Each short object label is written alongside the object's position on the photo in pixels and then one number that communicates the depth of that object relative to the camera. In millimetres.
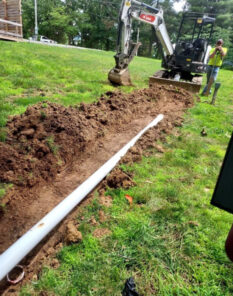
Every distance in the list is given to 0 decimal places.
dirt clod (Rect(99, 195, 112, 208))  2639
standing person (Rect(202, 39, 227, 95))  7955
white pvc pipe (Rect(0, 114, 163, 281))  1764
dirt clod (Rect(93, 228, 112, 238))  2238
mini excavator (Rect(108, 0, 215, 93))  7668
